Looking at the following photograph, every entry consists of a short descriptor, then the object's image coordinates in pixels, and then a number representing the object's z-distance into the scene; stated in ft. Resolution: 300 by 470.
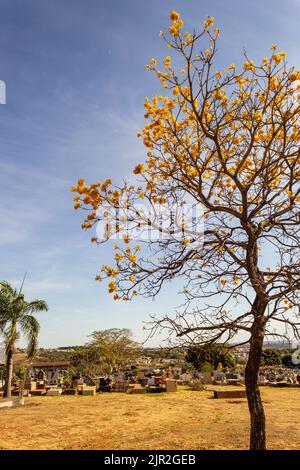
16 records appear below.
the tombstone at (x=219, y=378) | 87.30
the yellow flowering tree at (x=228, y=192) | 19.36
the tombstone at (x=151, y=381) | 81.81
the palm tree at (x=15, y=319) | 66.75
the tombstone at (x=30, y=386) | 75.57
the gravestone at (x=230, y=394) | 61.32
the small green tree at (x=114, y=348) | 148.77
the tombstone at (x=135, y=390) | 71.67
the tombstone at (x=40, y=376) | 99.02
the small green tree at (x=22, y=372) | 71.20
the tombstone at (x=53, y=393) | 70.54
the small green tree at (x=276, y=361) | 163.32
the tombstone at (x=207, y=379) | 87.76
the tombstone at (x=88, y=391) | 69.51
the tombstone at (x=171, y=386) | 72.28
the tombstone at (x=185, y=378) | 87.14
